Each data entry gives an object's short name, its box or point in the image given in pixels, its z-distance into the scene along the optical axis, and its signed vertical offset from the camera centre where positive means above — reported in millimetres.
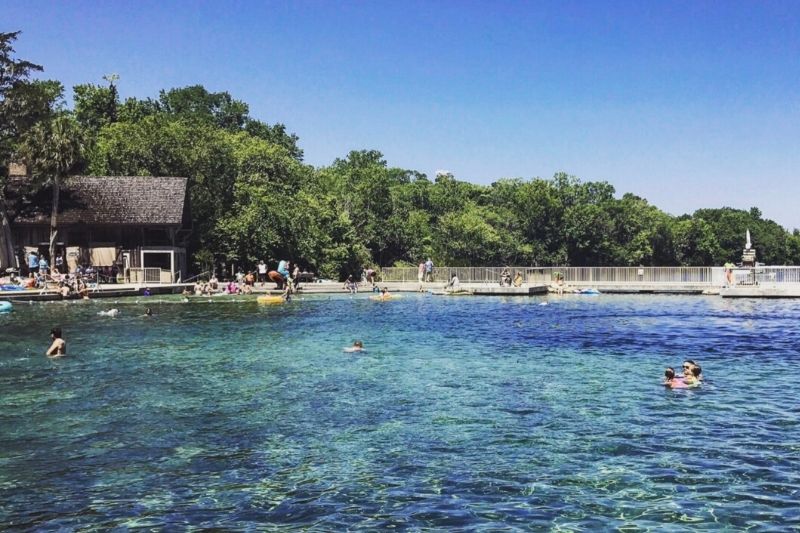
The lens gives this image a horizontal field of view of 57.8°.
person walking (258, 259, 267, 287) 54969 +252
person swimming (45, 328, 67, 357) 22516 -2110
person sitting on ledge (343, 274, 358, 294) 52841 -879
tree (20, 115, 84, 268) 49312 +8638
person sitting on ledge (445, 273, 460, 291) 55072 -794
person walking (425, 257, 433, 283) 59750 +168
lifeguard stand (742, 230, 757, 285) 52134 +767
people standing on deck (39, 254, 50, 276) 48112 +822
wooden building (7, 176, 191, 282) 52469 +4085
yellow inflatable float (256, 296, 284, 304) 44438 -1523
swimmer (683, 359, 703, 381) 18406 -2479
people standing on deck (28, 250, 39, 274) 48719 +1175
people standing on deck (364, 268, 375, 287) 56778 -173
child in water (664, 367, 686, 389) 17995 -2784
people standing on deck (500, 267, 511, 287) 55562 -541
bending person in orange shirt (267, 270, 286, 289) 44406 -122
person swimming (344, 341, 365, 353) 24422 -2491
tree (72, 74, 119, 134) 71688 +17308
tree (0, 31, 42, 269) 50469 +11874
